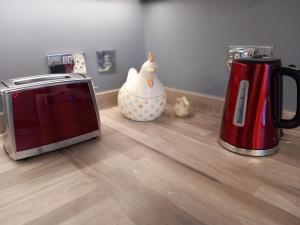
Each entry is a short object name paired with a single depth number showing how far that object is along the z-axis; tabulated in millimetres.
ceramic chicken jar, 808
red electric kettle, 552
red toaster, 573
